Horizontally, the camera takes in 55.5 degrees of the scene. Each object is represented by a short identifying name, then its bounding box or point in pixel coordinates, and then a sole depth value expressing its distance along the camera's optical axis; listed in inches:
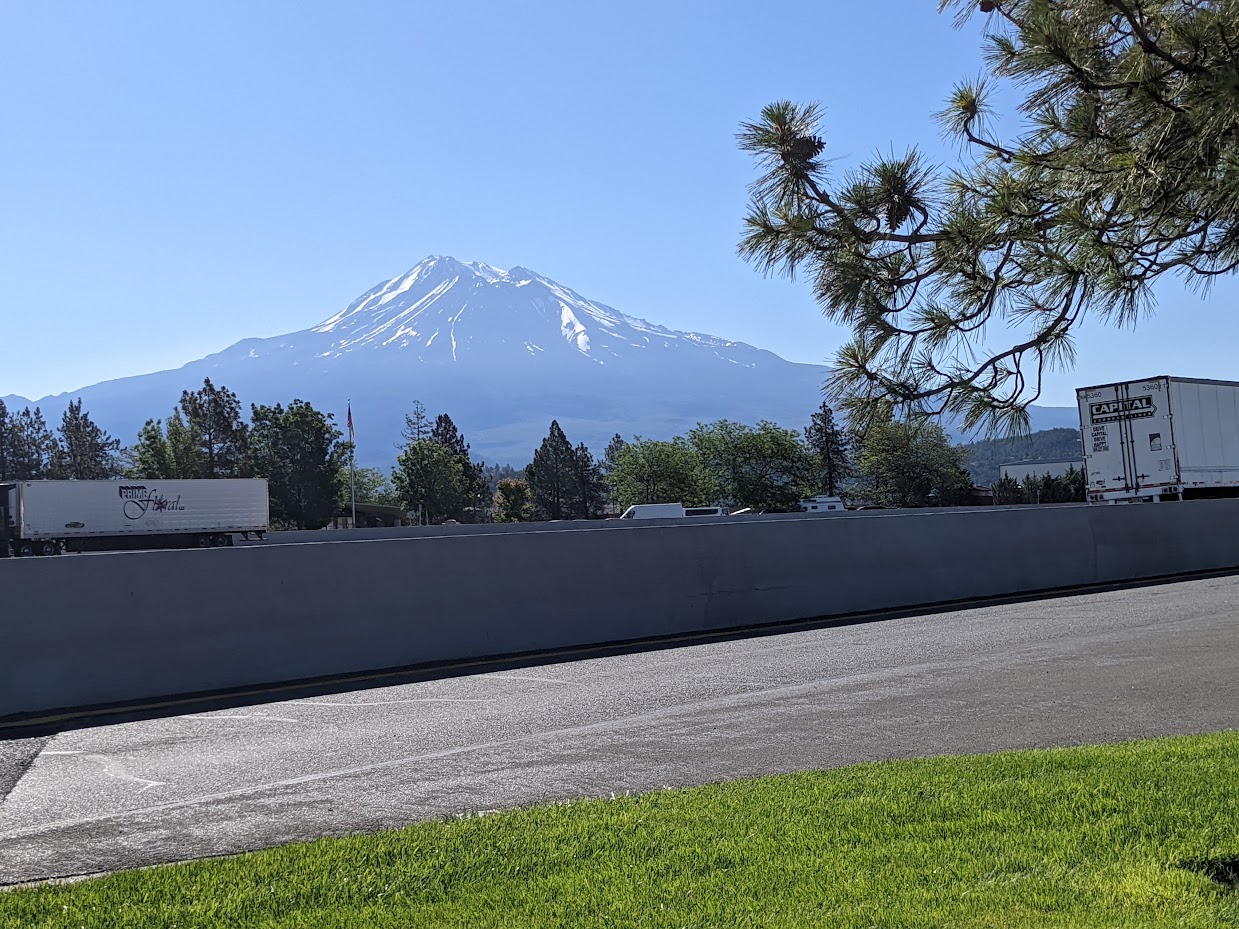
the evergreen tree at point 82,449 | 4596.5
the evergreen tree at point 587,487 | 4815.5
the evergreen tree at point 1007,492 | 3475.9
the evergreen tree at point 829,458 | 4763.8
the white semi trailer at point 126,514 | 2101.4
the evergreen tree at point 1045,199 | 215.9
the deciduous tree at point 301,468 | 3767.2
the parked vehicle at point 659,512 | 2041.1
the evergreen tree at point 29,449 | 4945.9
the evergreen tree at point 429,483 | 4023.1
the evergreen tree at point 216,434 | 3946.9
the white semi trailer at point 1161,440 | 1047.0
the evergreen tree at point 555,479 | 4778.5
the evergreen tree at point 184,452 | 3747.5
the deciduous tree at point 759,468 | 4488.2
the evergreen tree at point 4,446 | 4899.1
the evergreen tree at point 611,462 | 4999.5
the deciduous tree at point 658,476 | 4539.9
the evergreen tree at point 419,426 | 5428.2
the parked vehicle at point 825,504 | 2816.2
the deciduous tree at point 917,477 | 4232.3
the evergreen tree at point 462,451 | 4712.6
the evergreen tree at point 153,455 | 3764.8
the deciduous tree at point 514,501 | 4699.8
